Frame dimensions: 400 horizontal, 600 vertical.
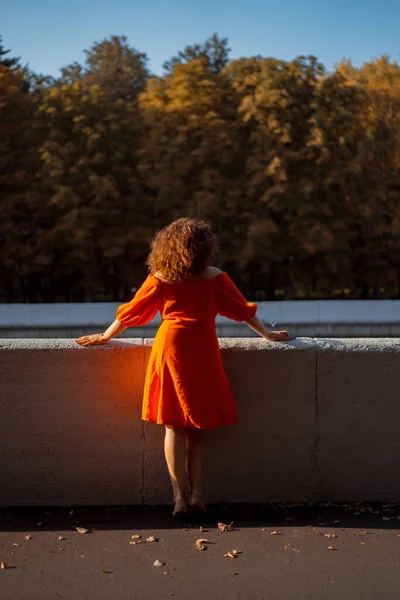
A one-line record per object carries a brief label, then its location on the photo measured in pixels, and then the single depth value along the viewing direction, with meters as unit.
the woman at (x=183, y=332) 5.50
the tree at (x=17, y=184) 39.03
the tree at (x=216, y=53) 54.38
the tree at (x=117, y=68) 58.12
